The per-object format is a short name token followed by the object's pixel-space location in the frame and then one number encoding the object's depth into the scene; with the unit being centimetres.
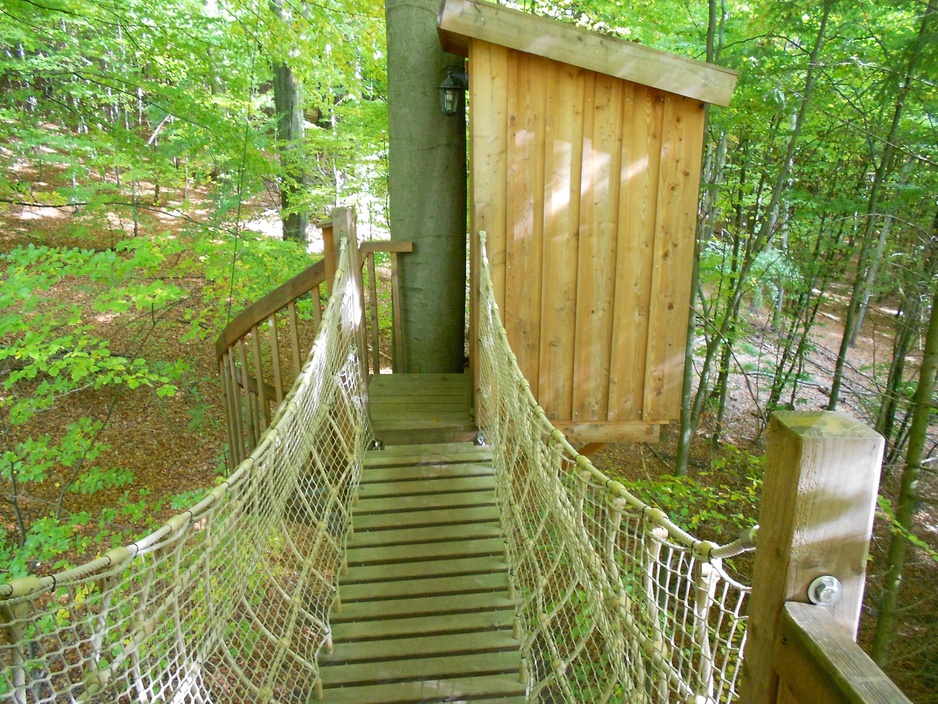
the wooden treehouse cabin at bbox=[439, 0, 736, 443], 283
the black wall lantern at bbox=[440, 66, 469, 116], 368
